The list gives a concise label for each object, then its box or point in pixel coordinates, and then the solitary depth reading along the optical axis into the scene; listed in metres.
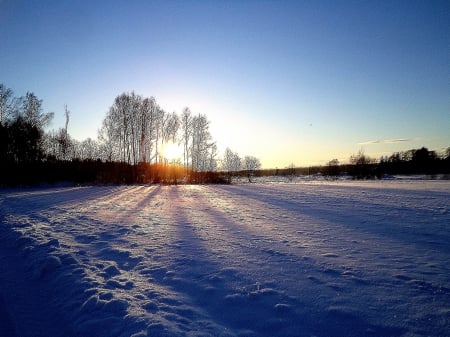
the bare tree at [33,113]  33.03
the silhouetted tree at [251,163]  92.69
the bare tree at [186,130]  42.16
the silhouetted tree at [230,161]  79.62
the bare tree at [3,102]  30.08
